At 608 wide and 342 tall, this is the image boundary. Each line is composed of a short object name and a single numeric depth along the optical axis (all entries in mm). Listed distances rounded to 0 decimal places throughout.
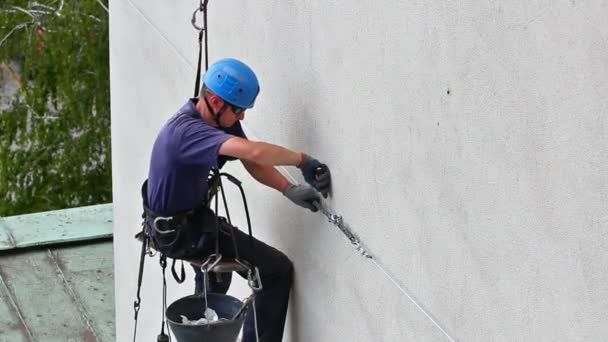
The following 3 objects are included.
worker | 9891
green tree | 36031
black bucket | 10242
